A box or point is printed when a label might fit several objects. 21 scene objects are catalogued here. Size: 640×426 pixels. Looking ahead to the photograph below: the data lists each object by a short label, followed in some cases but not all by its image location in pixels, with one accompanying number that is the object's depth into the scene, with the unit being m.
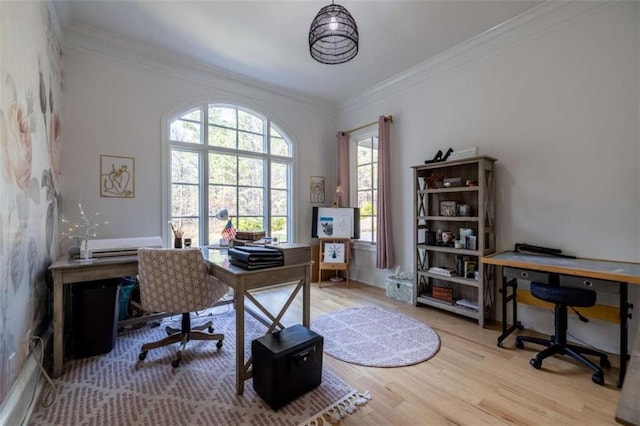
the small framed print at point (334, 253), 4.42
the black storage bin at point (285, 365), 1.64
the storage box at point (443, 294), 3.22
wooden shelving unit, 2.86
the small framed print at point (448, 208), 3.20
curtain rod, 4.05
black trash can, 2.23
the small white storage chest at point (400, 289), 3.58
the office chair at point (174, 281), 2.03
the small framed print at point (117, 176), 3.01
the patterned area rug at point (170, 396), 1.59
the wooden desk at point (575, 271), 1.91
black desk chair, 1.96
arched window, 3.58
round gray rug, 2.25
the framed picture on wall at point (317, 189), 4.73
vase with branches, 2.84
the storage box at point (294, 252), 1.98
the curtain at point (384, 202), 4.02
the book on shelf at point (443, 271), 3.16
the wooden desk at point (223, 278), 1.80
